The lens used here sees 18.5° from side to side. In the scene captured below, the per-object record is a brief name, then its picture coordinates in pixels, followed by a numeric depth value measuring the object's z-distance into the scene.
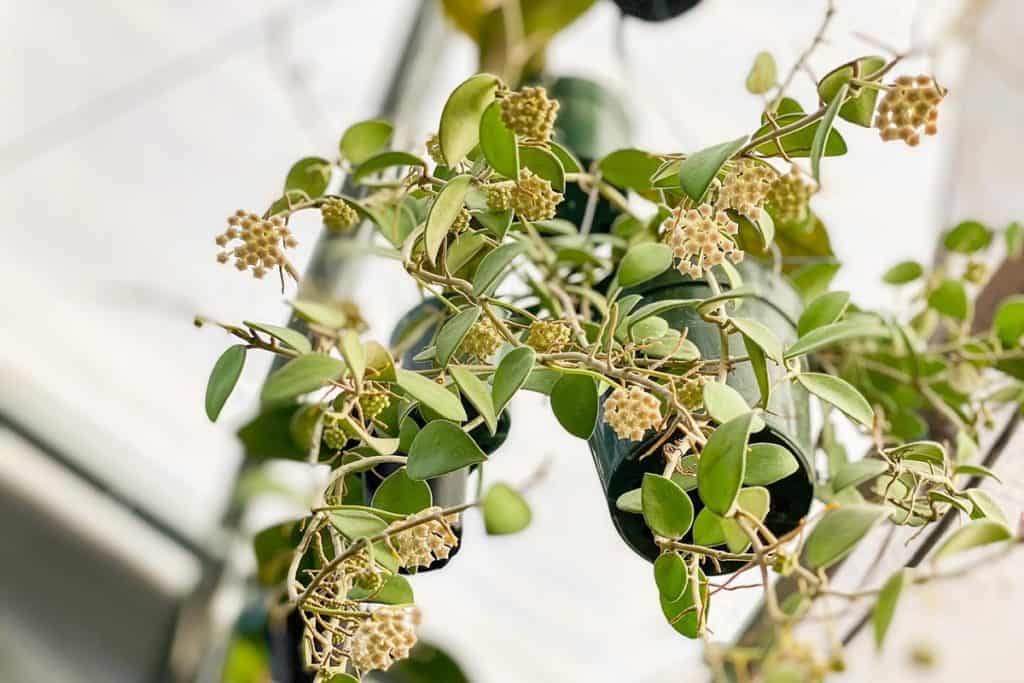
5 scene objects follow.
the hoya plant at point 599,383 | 1.45
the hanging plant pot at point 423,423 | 1.59
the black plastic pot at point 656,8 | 1.89
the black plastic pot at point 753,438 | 1.57
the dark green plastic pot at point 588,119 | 2.03
